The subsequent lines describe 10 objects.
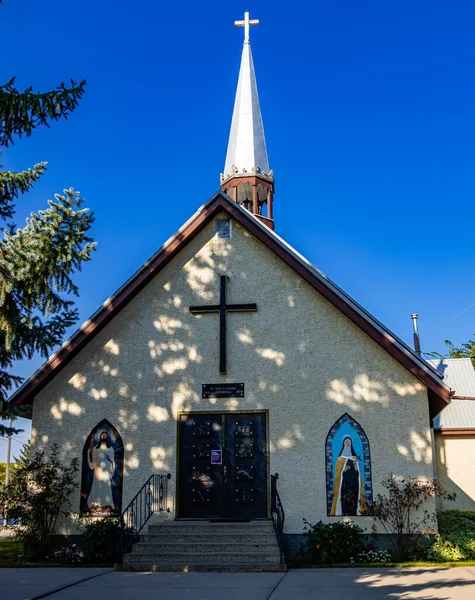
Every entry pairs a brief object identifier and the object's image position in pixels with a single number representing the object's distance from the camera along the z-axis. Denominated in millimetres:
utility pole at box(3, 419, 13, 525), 34962
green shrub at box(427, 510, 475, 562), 12273
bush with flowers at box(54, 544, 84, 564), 13188
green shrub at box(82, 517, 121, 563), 13078
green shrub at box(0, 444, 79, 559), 13672
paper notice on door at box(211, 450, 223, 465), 14047
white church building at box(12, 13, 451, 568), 13484
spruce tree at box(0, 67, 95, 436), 11500
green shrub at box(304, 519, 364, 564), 12445
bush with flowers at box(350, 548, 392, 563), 12422
